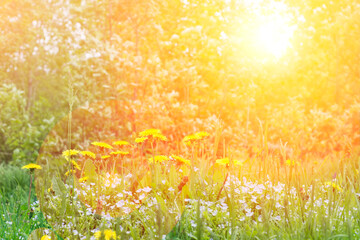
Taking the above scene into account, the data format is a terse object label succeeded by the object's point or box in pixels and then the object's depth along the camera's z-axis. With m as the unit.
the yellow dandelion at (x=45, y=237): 1.75
